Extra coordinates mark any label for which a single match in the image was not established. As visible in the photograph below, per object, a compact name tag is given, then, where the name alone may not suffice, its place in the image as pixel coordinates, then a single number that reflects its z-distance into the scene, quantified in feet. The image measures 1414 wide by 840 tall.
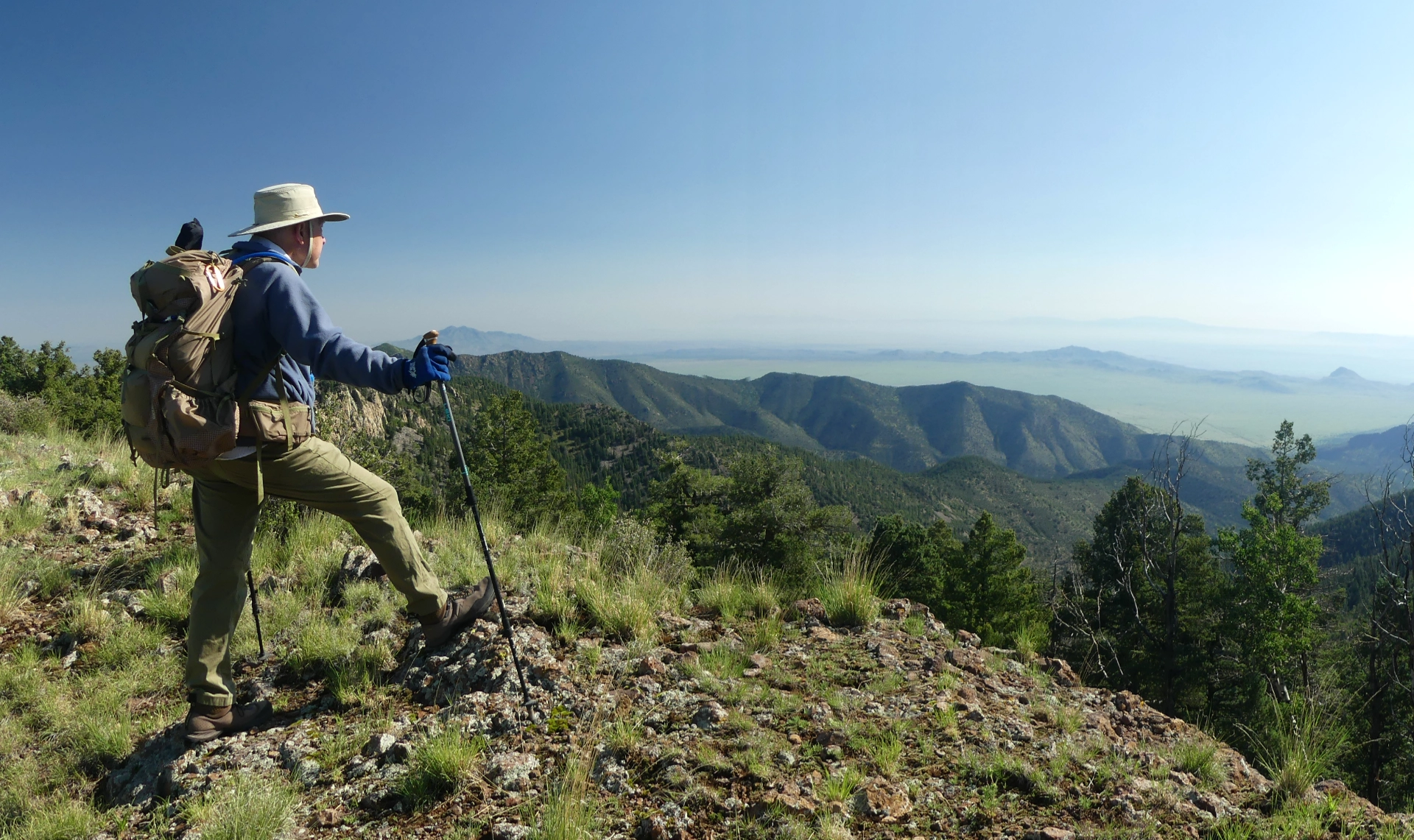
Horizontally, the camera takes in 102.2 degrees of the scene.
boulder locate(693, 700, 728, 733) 10.07
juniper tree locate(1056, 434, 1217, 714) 74.84
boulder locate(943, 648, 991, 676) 13.42
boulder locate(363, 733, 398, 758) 9.28
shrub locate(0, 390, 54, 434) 31.81
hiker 9.23
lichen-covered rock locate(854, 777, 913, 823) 8.18
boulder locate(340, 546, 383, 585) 15.61
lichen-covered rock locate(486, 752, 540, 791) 8.55
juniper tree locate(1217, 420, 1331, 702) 61.82
